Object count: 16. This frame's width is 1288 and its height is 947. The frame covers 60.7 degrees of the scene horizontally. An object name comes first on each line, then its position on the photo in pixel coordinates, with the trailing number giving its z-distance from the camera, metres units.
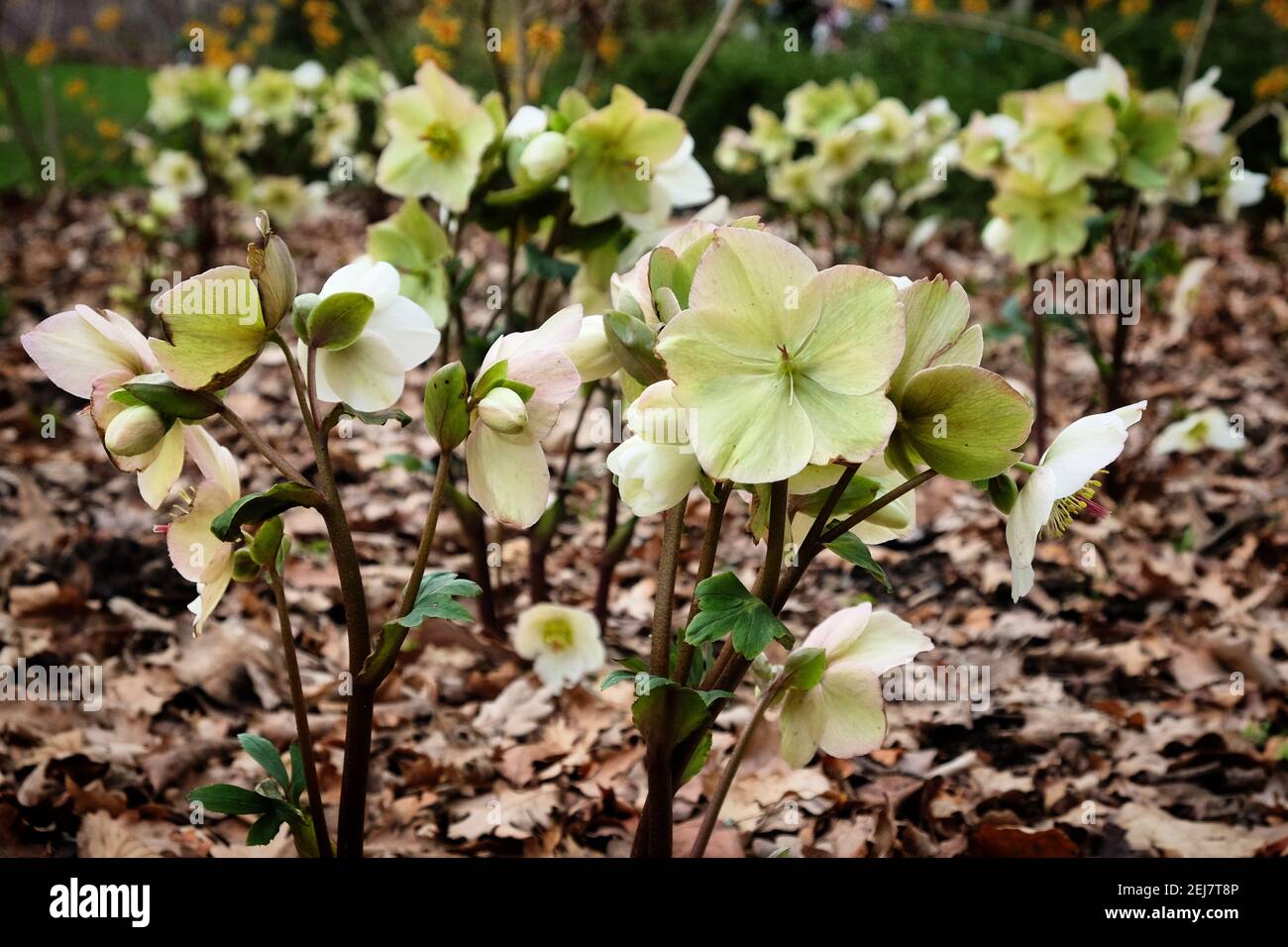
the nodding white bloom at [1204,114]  2.63
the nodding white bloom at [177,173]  4.00
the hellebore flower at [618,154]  1.65
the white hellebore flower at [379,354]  1.02
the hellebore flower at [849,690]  1.04
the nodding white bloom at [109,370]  0.94
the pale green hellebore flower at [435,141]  1.77
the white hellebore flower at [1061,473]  0.90
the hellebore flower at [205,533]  1.05
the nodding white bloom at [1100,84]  2.43
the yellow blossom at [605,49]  4.43
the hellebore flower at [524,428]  0.97
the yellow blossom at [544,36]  3.92
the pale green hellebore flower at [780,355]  0.87
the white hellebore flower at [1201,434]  2.60
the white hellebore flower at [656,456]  0.93
